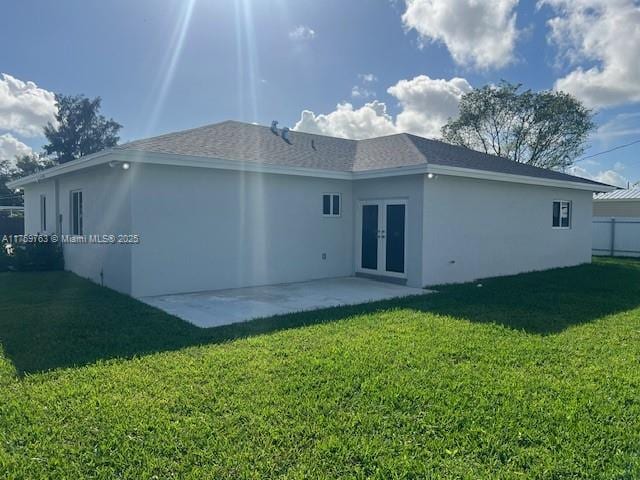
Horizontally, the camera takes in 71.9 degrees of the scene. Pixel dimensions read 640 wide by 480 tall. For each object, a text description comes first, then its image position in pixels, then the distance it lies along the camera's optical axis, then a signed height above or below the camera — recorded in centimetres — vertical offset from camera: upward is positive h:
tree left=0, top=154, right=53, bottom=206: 3975 +535
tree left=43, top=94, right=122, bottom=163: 4044 +870
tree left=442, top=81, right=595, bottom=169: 2844 +690
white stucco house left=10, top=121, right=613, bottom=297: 927 +35
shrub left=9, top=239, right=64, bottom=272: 1275 -99
